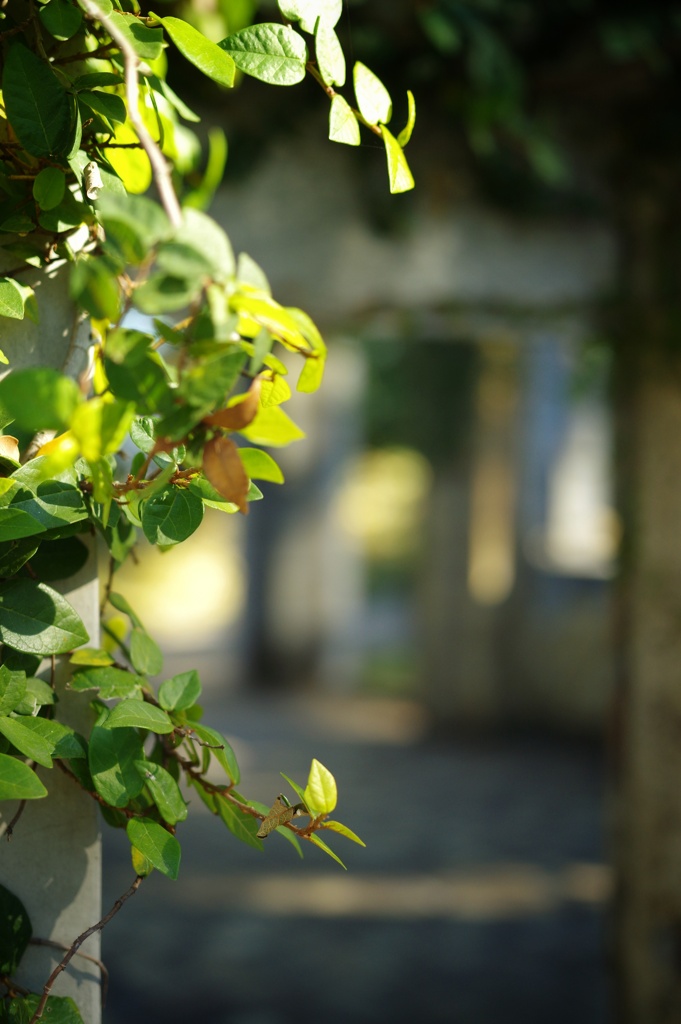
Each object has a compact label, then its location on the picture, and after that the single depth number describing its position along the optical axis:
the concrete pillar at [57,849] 0.55
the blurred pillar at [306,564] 7.10
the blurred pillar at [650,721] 1.90
